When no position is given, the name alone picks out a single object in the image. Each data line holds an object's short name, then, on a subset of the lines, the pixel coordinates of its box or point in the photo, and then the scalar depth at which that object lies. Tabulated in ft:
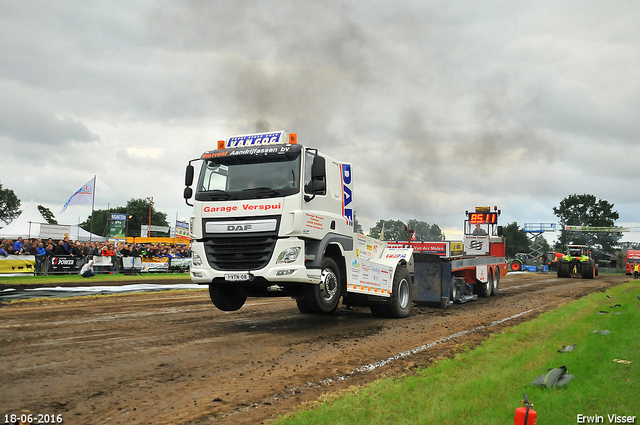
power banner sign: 69.10
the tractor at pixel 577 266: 109.70
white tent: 103.66
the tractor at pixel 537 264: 155.22
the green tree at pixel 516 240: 343.32
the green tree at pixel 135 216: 394.73
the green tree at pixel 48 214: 400.47
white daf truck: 27.35
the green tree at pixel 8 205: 344.69
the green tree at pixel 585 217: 347.15
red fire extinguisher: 11.36
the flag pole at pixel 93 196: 106.86
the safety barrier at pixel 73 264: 66.28
